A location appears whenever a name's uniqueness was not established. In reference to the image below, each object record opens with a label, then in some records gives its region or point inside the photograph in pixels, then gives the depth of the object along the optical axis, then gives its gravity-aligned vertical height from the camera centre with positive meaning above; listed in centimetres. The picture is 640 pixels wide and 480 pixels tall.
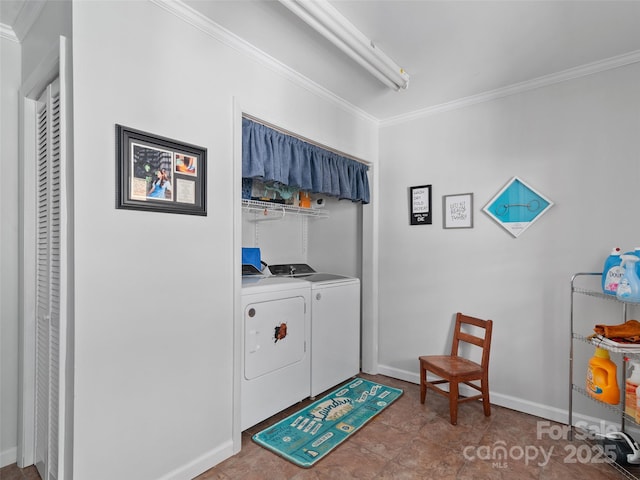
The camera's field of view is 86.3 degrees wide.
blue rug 213 -132
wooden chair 244 -96
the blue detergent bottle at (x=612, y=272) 206 -20
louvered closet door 171 -25
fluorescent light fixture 172 +115
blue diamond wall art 259 +26
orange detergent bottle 206 -85
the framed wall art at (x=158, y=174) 161 +33
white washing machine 284 -77
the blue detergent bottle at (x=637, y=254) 199 -8
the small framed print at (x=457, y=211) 292 +25
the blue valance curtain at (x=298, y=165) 232 +58
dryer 229 -78
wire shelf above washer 281 +26
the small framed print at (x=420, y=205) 314 +32
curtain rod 228 +79
